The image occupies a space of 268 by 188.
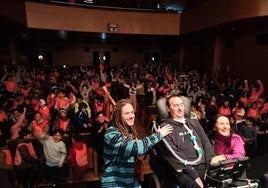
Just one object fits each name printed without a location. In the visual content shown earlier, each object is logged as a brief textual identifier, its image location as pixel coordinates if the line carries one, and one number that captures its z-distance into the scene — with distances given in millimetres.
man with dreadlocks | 1576
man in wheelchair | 1891
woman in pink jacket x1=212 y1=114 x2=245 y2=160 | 2138
